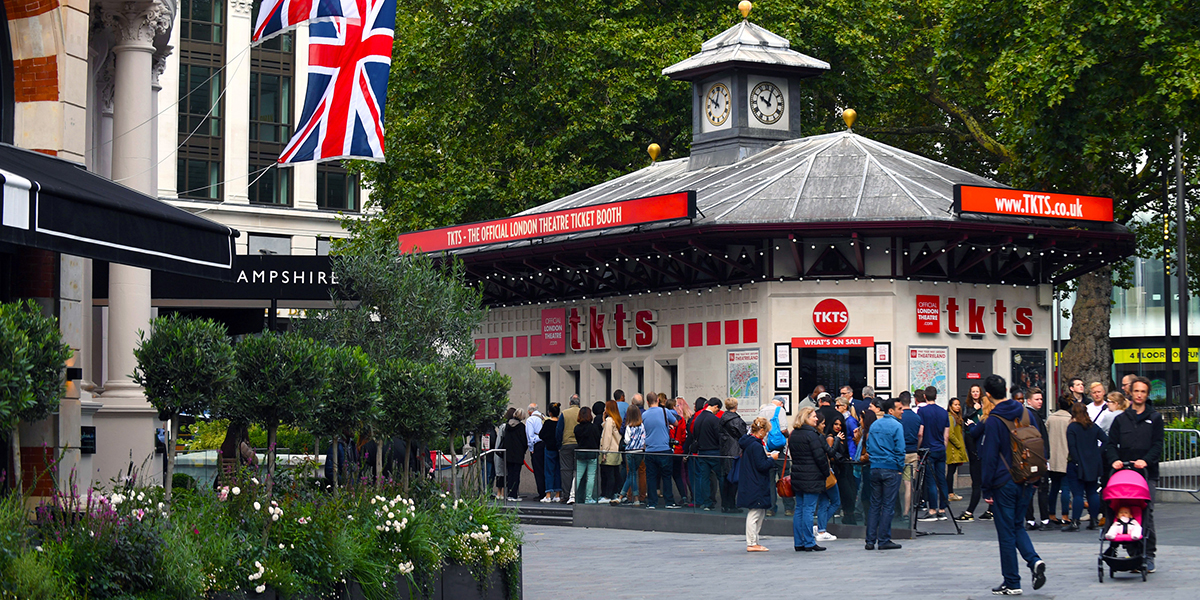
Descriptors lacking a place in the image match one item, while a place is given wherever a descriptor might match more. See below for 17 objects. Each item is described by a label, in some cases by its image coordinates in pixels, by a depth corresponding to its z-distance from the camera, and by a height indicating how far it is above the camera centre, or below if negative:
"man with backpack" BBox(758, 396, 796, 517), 20.77 -1.03
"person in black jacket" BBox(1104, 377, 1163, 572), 16.16 -0.72
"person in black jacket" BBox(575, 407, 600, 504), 24.70 -1.38
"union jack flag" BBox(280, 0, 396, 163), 16.78 +3.17
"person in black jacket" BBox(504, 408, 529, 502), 27.00 -1.44
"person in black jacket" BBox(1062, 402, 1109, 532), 18.80 -0.98
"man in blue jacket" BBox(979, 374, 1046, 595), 13.58 -1.19
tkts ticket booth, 27.73 +1.94
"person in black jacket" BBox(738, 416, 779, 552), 18.56 -1.37
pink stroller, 14.36 -1.35
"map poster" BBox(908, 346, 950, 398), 27.88 +0.02
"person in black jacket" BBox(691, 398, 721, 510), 22.30 -1.14
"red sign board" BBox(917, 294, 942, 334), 28.09 +1.02
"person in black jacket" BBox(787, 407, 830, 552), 18.14 -1.14
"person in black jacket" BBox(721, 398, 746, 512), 21.97 -1.02
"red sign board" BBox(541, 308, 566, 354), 33.47 +0.88
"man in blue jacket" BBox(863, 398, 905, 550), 18.55 -1.27
